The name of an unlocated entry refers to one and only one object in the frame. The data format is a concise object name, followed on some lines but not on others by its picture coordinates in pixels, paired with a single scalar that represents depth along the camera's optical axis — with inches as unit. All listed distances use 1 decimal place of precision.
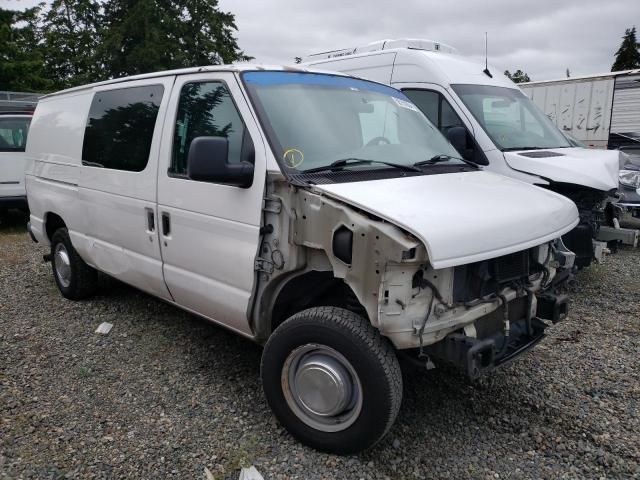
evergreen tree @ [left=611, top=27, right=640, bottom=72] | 1492.4
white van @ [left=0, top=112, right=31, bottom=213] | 373.7
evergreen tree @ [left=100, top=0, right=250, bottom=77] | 1181.7
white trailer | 471.8
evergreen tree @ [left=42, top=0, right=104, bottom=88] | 1222.9
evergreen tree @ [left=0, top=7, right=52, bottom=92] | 891.4
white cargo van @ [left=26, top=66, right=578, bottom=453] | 103.8
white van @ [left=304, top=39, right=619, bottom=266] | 216.5
